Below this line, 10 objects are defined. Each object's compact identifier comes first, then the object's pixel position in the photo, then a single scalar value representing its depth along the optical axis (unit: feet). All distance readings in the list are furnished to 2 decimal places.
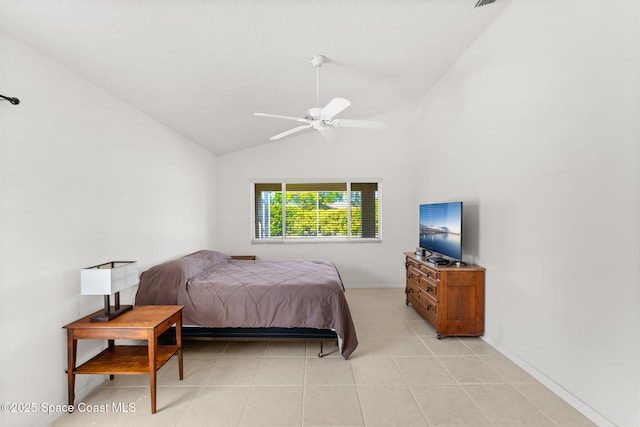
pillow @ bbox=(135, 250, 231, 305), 9.24
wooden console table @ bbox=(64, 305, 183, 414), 6.44
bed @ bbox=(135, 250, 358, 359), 9.02
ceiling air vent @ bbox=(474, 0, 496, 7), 7.86
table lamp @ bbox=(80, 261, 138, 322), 6.54
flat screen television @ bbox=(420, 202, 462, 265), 10.35
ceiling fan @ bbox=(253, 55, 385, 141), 8.16
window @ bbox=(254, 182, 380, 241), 17.51
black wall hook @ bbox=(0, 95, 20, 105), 5.22
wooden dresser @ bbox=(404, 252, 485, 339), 10.04
